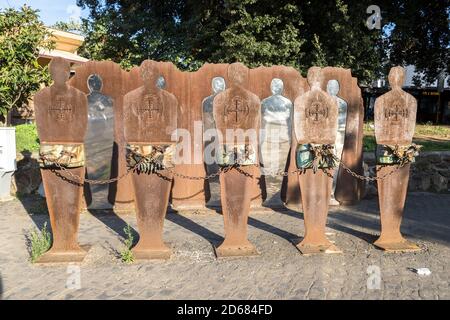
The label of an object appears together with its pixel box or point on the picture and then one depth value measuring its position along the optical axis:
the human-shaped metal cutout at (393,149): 5.70
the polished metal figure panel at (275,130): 7.53
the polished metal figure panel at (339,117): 7.55
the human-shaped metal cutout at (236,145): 5.31
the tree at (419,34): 14.40
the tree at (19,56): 10.24
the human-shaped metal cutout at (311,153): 5.49
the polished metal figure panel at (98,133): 7.19
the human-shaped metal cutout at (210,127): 7.39
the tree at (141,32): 14.54
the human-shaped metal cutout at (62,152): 5.10
